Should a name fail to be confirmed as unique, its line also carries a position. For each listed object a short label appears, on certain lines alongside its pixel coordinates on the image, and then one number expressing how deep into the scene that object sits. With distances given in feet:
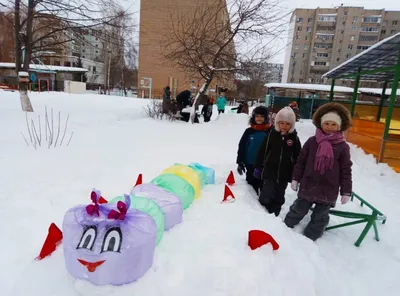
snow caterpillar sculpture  5.71
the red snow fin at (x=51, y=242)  7.38
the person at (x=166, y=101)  39.86
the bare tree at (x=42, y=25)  30.35
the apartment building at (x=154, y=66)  103.19
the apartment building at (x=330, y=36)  187.32
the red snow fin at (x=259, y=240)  7.51
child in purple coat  9.39
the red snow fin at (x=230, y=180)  13.96
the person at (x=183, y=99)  40.86
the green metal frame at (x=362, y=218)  10.28
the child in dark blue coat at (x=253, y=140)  13.24
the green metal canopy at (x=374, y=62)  21.74
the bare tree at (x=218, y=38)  36.83
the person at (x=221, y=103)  54.07
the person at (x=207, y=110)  45.85
